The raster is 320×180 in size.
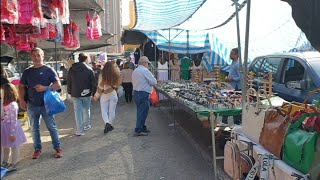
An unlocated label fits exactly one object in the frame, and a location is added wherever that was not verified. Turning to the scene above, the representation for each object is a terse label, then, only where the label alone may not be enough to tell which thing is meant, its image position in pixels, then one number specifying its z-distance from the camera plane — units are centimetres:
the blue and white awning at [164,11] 494
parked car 389
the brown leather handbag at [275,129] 225
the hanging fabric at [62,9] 345
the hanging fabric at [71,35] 545
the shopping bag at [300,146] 192
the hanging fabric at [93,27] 564
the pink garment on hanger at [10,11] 233
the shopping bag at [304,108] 223
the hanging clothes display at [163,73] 877
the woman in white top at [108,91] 509
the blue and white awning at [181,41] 874
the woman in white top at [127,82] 867
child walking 276
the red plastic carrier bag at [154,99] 612
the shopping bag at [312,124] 202
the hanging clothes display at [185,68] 834
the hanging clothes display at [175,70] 851
